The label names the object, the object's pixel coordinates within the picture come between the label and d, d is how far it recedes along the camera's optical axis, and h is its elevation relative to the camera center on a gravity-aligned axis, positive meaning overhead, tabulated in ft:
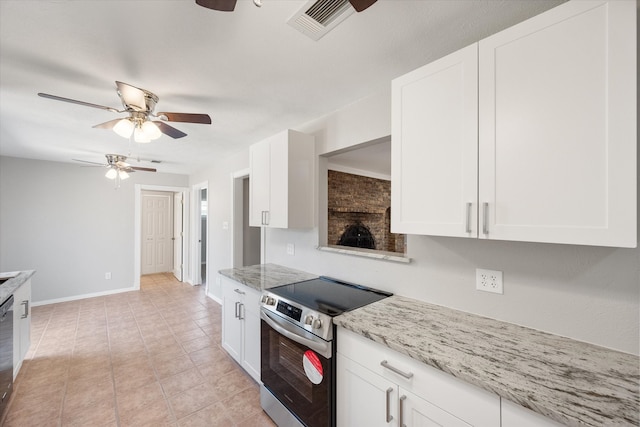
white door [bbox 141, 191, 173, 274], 20.92 -1.66
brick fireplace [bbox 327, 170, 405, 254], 11.69 +0.29
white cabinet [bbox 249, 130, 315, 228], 7.57 +1.00
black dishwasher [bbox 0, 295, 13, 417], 6.03 -3.48
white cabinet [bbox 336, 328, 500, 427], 3.23 -2.57
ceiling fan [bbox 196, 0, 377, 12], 2.90 +2.36
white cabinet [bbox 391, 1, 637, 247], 2.93 +1.11
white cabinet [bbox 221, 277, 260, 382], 7.16 -3.39
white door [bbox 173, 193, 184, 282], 19.19 -1.71
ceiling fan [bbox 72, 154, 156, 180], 11.89 +2.17
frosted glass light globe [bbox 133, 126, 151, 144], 6.07 +1.81
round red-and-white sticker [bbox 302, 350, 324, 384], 4.97 -3.02
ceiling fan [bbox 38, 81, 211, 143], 5.72 +2.24
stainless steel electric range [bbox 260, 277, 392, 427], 4.87 -2.86
